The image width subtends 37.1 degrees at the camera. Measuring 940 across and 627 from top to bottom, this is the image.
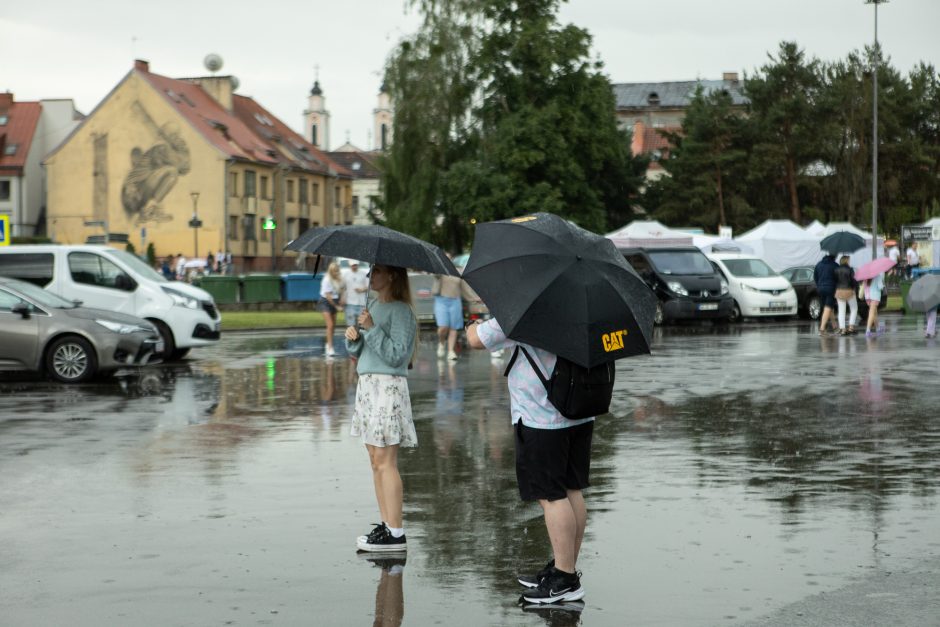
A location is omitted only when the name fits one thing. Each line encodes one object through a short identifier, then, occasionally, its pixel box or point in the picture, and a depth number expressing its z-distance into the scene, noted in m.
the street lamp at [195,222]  56.22
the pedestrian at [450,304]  21.89
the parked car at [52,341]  18.69
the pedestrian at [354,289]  22.12
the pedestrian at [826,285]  28.52
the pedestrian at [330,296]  22.86
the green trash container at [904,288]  41.14
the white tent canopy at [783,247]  51.00
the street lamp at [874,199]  46.47
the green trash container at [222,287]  45.78
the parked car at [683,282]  34.53
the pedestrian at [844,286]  27.95
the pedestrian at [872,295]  28.14
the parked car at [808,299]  37.34
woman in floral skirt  7.60
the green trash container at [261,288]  45.84
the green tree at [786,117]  81.19
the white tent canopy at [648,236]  49.75
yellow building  77.25
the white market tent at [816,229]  53.86
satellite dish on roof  89.81
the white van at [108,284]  22.33
